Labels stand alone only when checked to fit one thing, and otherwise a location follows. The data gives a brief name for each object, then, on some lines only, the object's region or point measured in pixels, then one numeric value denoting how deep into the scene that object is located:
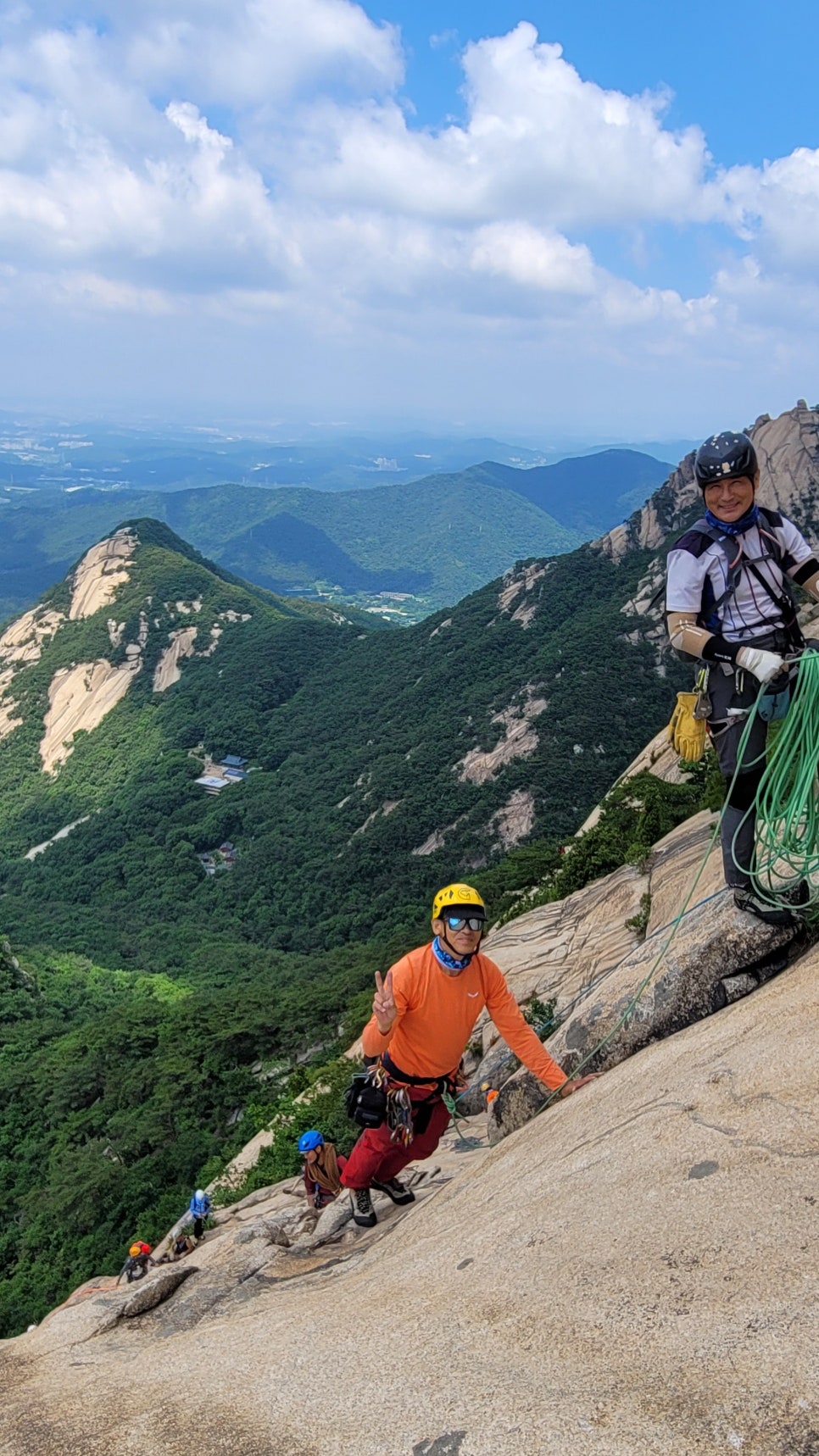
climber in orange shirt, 4.75
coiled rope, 4.62
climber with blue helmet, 6.88
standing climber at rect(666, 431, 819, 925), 4.66
